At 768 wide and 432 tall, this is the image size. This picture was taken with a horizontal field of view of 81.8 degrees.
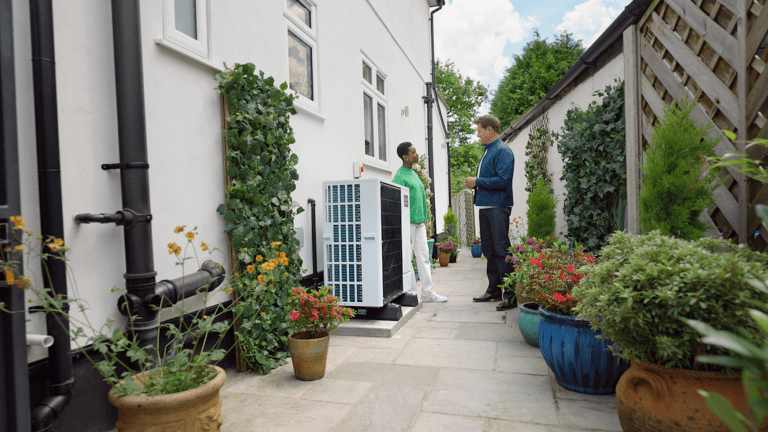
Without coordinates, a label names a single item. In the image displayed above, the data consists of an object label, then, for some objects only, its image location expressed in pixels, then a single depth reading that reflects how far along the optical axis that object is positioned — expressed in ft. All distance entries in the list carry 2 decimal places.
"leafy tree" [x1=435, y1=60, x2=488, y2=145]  92.73
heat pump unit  13.39
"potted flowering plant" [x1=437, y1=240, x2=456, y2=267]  30.86
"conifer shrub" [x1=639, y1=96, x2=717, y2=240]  8.02
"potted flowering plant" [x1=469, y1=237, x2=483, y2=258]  36.33
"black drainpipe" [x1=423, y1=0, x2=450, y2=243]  31.96
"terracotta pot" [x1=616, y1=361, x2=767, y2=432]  5.42
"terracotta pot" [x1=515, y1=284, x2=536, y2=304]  13.85
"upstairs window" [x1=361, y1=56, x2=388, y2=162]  21.47
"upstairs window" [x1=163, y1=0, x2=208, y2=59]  8.56
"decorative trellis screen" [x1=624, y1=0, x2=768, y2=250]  7.39
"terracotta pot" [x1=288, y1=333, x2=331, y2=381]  9.70
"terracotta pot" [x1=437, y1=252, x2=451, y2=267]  30.83
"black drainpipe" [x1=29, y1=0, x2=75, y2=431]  6.07
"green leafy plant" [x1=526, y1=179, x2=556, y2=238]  19.85
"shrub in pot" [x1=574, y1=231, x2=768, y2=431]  5.42
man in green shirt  17.44
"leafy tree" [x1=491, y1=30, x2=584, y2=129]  70.79
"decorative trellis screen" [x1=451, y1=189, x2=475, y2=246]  46.70
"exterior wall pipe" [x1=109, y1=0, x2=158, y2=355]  7.29
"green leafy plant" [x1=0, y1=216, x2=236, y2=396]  5.55
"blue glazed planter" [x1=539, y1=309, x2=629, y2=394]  8.29
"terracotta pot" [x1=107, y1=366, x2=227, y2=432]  5.82
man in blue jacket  16.10
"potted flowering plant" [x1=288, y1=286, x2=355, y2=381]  9.73
